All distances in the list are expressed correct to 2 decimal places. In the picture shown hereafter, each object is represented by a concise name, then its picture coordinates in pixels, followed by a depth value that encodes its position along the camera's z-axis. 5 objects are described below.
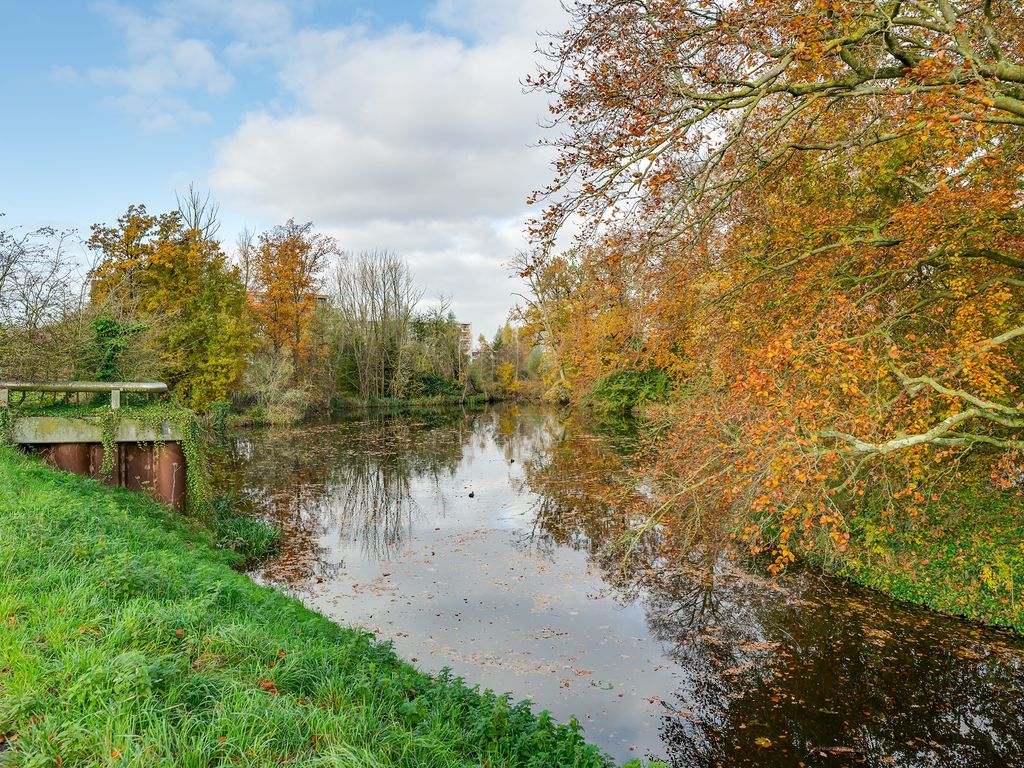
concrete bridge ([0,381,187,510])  8.49
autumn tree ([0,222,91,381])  9.83
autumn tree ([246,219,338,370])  34.88
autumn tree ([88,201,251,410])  20.66
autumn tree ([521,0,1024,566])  5.28
